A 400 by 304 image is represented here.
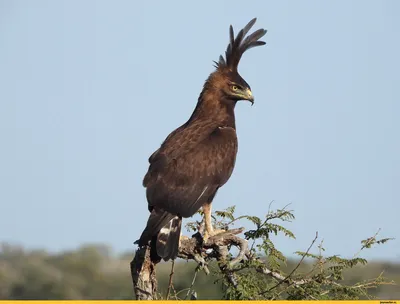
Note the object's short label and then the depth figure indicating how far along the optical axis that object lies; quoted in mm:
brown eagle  20350
